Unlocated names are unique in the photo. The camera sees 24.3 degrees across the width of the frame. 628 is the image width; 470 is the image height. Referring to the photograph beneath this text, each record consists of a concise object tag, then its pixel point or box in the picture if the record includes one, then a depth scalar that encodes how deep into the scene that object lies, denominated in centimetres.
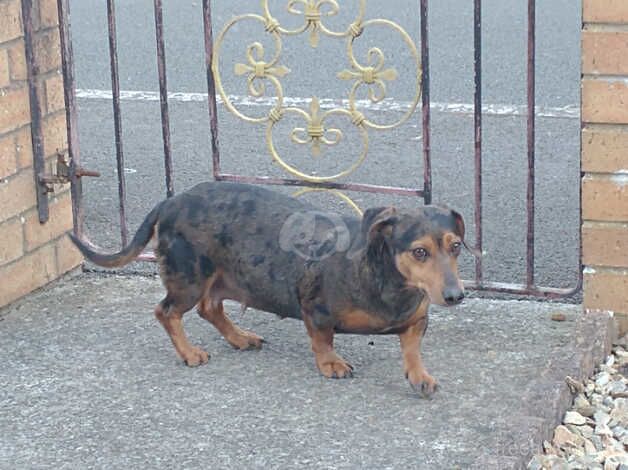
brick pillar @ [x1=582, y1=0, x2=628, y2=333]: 450
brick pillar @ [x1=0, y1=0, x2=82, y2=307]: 508
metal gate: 479
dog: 421
